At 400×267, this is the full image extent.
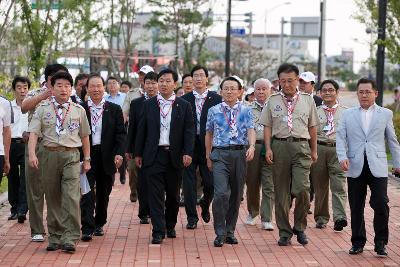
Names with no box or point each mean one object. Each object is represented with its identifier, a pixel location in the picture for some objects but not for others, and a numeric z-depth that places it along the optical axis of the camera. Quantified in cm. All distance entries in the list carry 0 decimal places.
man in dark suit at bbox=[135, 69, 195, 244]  1212
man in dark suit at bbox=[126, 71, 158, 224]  1256
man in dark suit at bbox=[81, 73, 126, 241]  1227
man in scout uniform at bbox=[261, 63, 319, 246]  1202
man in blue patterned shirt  1192
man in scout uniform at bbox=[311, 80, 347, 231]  1357
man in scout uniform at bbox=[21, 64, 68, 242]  1202
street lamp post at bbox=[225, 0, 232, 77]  3506
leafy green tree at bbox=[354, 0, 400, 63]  2884
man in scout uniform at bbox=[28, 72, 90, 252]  1133
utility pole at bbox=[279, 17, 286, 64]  6629
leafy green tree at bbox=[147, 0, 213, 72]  4134
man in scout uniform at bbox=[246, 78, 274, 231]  1397
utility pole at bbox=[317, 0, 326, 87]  4425
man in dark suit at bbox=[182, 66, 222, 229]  1338
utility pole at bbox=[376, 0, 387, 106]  2331
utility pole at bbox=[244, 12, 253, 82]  5402
